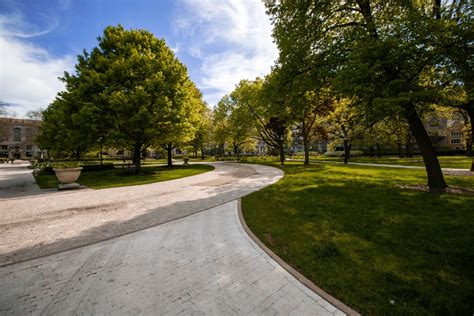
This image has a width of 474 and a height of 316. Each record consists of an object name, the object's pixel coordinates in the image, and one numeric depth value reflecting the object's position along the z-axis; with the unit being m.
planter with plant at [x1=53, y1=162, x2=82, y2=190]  11.15
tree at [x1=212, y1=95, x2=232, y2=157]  33.47
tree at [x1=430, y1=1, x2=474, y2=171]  5.79
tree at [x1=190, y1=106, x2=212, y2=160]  36.57
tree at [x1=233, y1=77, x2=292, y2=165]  26.91
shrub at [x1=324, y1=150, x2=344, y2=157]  50.37
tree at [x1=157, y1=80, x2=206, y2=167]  16.00
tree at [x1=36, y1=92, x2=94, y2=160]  14.80
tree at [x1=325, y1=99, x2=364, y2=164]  21.71
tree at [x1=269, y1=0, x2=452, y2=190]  6.34
